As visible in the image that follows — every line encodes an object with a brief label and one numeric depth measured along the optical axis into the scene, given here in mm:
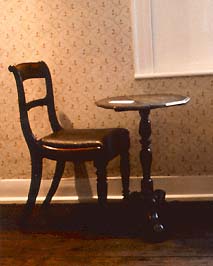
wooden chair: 2738
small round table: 2637
